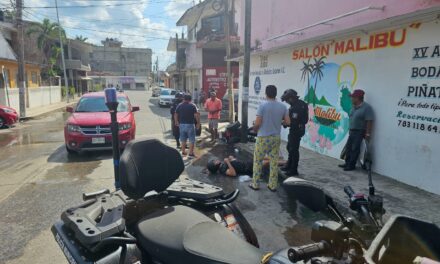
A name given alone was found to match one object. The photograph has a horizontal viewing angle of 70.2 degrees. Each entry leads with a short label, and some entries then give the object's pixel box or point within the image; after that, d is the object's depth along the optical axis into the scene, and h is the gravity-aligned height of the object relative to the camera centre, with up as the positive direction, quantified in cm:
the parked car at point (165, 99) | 2548 -76
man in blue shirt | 573 -72
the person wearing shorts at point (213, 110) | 1064 -65
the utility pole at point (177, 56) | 3199 +366
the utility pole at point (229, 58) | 1422 +147
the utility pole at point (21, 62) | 1727 +136
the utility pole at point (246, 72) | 962 +59
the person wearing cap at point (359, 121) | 648 -56
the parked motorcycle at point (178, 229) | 136 -97
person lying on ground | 688 -167
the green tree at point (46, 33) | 3527 +627
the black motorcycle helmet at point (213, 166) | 700 -167
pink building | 539 +50
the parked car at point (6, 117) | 1370 -134
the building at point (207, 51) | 2555 +338
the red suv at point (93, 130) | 802 -108
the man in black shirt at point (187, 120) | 839 -80
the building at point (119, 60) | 8350 +785
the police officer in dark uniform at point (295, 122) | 649 -61
